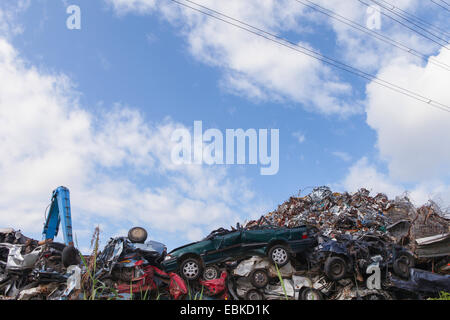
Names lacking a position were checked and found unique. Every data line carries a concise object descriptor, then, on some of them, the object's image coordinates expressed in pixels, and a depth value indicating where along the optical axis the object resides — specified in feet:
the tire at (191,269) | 40.04
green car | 40.98
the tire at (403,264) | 42.45
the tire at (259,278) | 40.29
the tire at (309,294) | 39.44
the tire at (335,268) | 41.03
